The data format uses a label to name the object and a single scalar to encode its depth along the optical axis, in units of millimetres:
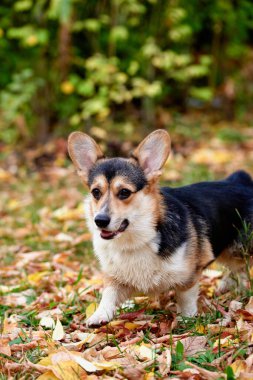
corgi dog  3678
